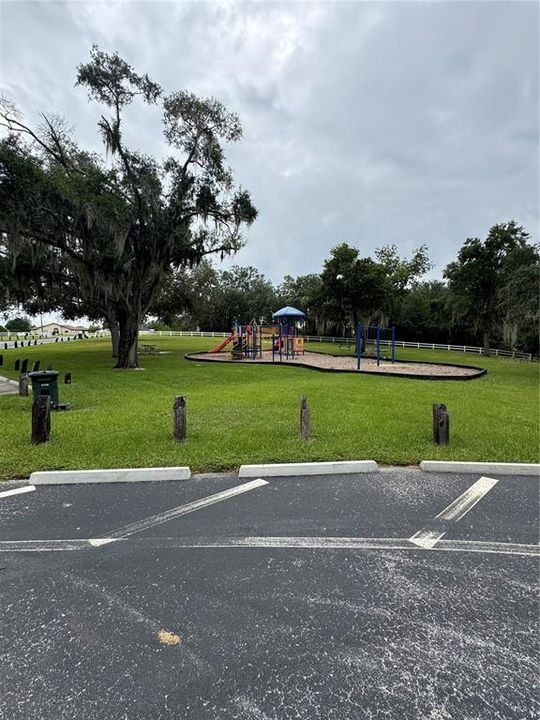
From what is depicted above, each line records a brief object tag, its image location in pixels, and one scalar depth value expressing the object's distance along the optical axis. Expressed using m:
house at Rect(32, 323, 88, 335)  93.44
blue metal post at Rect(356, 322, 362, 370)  15.25
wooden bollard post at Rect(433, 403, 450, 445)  5.02
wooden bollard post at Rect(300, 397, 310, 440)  5.19
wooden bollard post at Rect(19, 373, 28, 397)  8.66
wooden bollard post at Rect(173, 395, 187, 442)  5.11
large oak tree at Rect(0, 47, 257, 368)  11.86
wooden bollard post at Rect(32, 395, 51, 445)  4.95
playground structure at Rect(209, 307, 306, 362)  19.62
